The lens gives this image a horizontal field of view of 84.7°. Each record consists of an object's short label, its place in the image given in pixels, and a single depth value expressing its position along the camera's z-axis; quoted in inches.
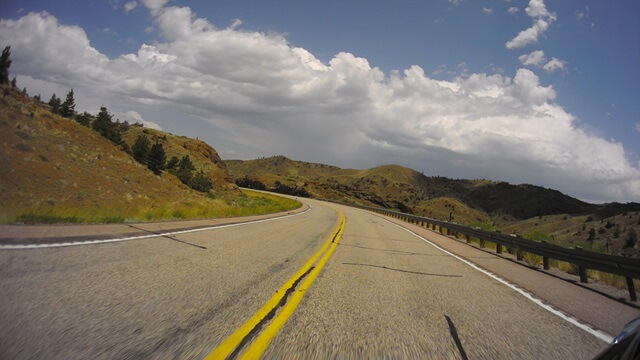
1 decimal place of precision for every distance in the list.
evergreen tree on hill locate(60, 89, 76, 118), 1652.8
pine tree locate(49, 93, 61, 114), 1637.1
